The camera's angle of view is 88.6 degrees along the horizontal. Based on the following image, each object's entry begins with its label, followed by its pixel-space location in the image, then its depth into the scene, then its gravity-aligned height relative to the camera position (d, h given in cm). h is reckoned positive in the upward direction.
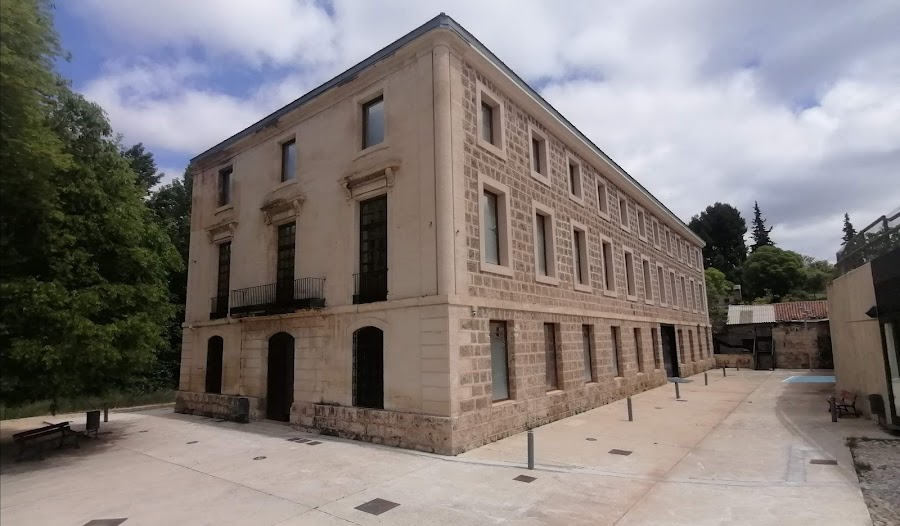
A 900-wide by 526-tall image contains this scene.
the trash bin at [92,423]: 988 -174
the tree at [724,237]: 6988 +1405
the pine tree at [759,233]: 8300 +1720
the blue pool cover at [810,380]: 2408 -279
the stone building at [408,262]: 1108 +221
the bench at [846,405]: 1316 -226
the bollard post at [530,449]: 866 -214
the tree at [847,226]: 7082 +1612
